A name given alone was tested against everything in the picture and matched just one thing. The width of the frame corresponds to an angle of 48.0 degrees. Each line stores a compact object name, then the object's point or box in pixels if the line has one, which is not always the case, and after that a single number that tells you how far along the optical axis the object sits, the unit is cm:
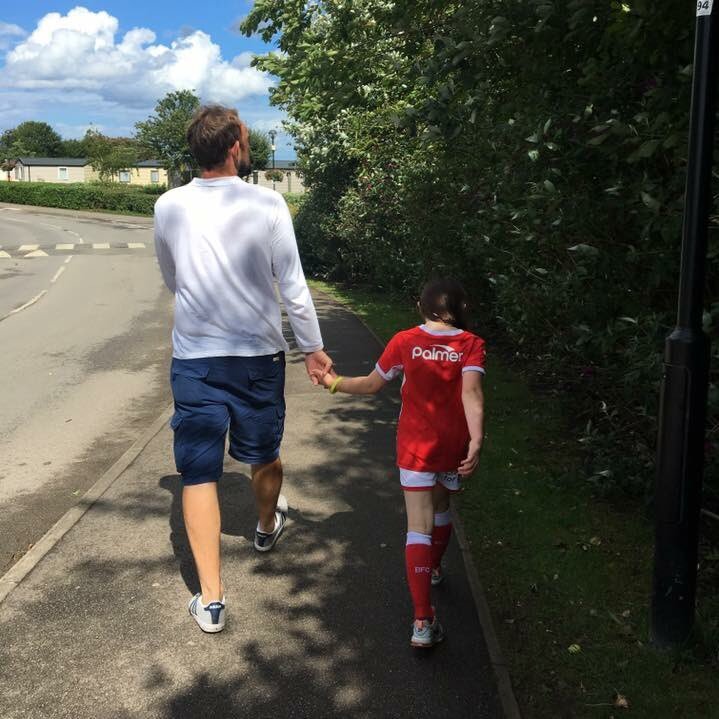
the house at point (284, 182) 9578
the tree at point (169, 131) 7525
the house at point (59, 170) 10862
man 338
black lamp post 281
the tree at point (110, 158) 7744
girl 328
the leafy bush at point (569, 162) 370
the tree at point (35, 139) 13412
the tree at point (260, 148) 8900
